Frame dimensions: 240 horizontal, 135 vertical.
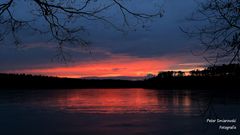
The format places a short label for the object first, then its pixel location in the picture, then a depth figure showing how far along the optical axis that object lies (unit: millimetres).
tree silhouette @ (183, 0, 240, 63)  5930
